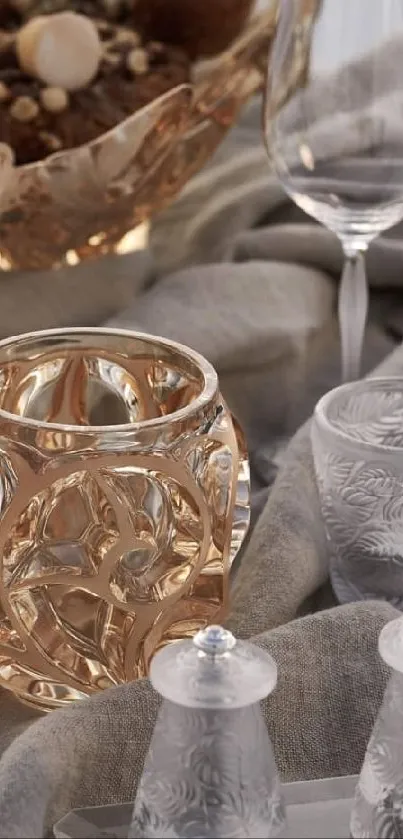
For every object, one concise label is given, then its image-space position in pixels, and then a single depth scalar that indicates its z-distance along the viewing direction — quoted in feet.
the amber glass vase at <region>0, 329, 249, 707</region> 2.60
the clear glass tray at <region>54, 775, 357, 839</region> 2.37
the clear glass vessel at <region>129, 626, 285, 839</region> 2.27
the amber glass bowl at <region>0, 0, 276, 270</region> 3.41
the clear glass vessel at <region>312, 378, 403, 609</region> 2.85
